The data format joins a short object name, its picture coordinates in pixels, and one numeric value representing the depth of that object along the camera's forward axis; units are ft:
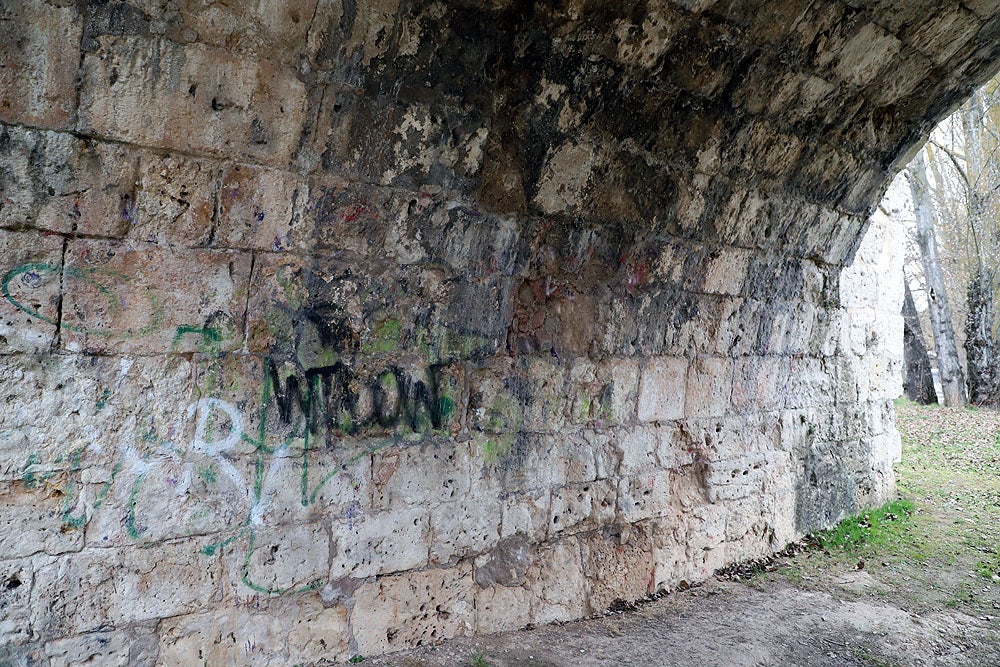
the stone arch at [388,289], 7.97
